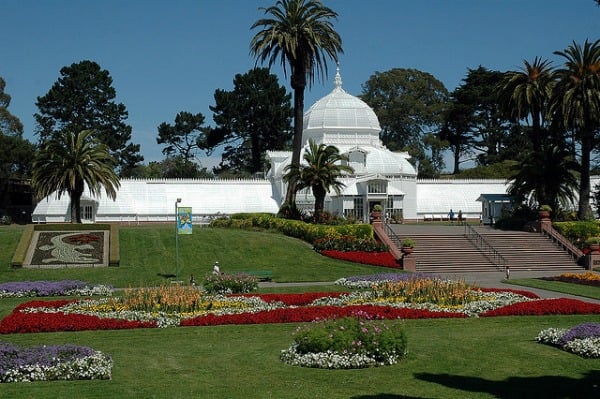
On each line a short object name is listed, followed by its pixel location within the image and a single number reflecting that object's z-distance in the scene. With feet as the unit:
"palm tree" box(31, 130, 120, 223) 174.19
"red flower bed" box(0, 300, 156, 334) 73.87
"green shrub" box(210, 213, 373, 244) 159.22
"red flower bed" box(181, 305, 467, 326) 78.02
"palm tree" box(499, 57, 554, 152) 188.44
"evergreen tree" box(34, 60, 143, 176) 304.91
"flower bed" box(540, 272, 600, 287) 122.21
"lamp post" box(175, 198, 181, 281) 128.26
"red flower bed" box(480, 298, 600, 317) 83.10
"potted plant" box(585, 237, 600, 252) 152.35
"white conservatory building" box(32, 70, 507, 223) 222.28
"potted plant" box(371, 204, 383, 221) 162.91
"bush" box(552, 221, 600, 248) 165.48
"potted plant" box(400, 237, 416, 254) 144.36
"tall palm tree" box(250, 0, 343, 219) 179.63
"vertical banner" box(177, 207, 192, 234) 129.45
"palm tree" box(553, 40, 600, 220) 172.76
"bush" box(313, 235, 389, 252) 153.58
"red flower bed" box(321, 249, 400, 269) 147.02
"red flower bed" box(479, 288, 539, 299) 97.75
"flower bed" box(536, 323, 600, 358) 58.70
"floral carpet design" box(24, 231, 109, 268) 140.46
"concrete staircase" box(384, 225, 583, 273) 148.66
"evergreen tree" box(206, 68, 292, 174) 334.24
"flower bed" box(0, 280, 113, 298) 110.22
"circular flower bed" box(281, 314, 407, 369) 54.85
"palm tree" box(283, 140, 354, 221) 177.99
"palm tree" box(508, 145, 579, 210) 183.62
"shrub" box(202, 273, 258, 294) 104.58
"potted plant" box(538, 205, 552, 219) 170.40
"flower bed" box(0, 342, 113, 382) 50.74
